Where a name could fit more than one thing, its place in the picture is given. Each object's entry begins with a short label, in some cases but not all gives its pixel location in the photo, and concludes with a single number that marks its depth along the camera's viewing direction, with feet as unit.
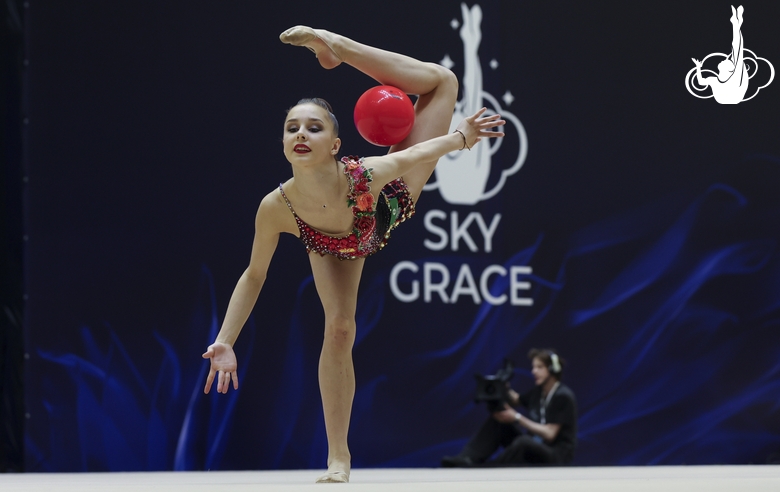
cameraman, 40.70
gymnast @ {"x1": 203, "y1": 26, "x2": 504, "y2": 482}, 22.44
